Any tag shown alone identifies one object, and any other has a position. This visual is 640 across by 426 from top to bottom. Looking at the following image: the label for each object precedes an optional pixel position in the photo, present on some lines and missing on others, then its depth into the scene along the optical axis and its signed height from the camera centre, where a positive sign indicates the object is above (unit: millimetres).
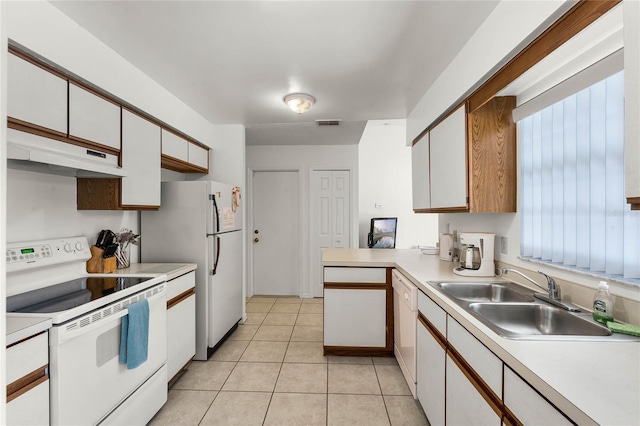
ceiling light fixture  2646 +1026
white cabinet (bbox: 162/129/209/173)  2617 +576
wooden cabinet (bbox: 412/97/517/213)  1852 +351
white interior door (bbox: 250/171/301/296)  4738 -324
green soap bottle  1128 -357
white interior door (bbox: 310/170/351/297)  4660 -16
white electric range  1301 -566
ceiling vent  3414 +1066
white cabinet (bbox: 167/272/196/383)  2197 -872
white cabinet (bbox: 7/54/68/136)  1330 +575
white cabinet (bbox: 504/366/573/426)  750 -536
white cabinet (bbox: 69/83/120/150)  1665 +584
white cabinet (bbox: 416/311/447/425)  1538 -932
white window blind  1179 +127
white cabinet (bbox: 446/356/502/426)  1077 -780
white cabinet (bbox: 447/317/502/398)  1012 -557
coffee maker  1958 -293
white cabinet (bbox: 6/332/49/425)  1091 -660
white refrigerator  2686 -229
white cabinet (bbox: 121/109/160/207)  2098 +401
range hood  1317 +289
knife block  2094 -359
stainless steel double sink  1111 -457
